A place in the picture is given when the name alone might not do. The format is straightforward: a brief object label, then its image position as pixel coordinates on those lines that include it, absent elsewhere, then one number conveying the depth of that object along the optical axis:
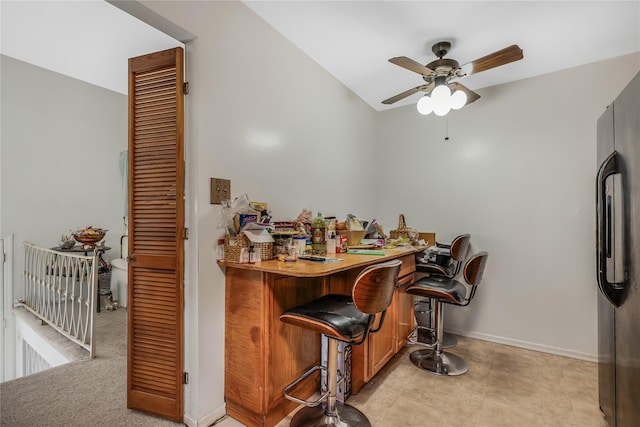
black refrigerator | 1.23
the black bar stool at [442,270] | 2.70
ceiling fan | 2.00
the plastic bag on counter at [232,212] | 1.78
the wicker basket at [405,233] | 2.91
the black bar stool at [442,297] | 2.21
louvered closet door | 1.67
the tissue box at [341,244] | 2.19
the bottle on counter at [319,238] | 2.08
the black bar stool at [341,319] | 1.38
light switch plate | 1.73
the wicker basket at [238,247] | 1.68
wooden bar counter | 1.60
